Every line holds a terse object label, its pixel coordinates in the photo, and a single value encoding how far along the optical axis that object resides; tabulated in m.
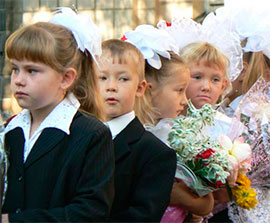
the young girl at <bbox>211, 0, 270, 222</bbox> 8.04
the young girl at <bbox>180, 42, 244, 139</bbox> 8.27
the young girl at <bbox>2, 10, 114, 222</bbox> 5.32
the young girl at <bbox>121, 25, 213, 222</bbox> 7.48
